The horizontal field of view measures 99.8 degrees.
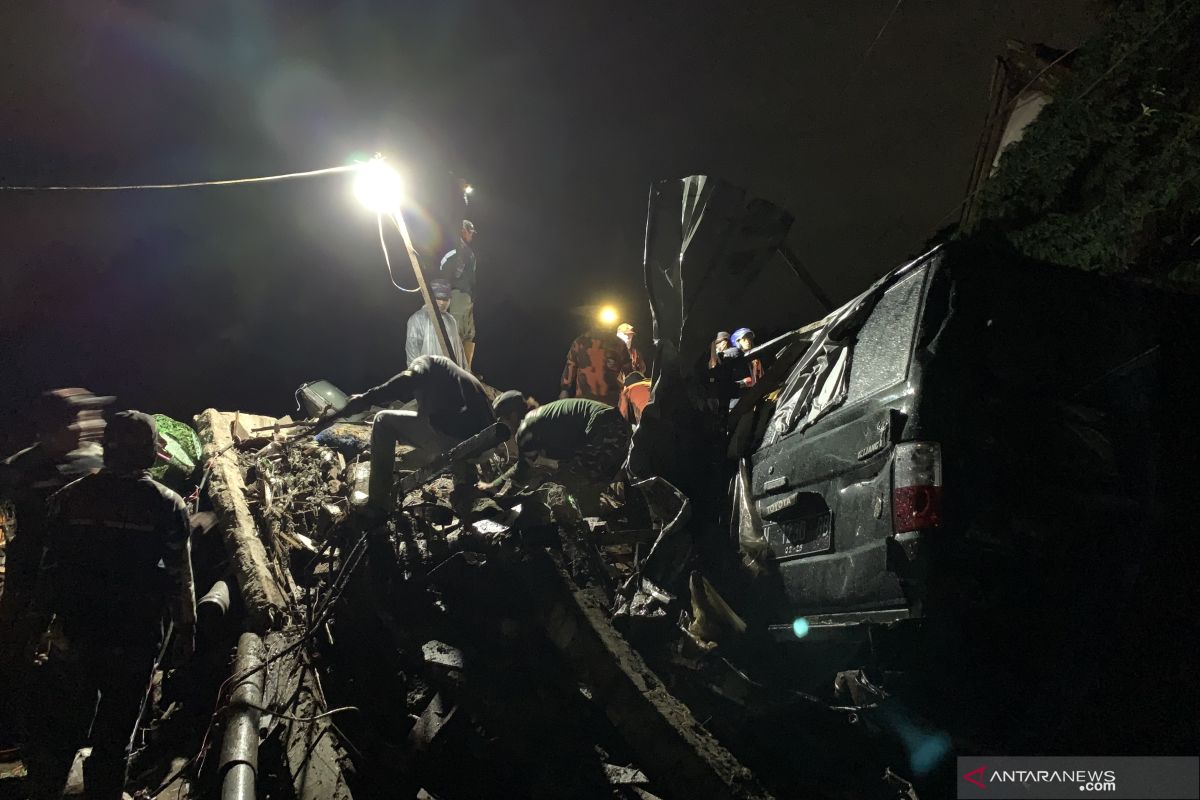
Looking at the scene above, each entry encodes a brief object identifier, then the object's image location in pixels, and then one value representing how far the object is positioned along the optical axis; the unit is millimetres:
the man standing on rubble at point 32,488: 3844
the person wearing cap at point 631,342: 14148
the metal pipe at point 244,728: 3434
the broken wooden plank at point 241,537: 5000
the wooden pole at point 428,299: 10391
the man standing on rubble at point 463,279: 12859
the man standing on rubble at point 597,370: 14914
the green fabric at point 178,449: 7598
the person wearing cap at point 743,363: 5590
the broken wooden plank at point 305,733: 3623
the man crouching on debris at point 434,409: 6168
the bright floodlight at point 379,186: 10180
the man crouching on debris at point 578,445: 5941
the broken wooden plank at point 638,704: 2811
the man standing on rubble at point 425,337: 11164
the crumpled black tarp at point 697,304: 4934
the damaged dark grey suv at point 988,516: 2576
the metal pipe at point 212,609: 4902
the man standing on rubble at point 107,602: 3664
